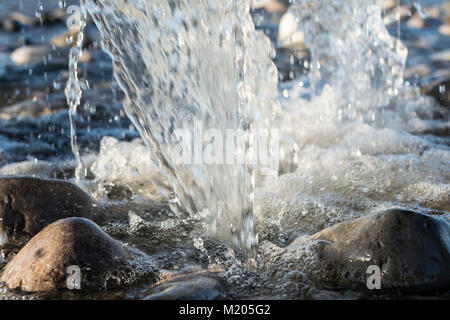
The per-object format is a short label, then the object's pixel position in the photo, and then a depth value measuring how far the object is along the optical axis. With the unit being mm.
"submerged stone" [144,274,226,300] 1395
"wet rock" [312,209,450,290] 1491
